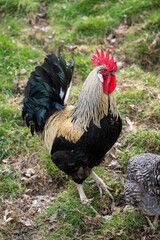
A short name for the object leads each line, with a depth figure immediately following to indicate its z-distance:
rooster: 3.73
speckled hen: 3.42
